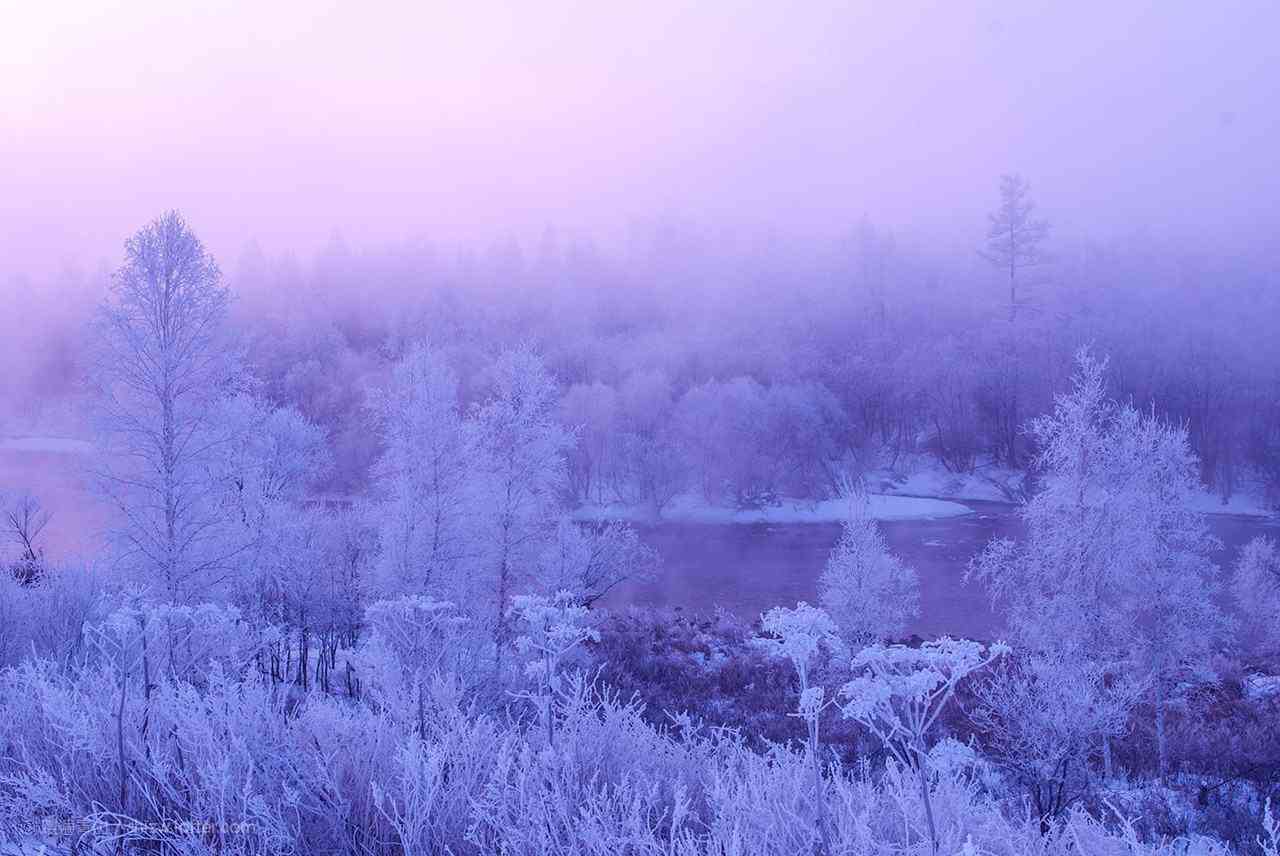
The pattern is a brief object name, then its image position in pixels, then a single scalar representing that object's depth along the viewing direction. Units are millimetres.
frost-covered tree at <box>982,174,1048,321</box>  74625
